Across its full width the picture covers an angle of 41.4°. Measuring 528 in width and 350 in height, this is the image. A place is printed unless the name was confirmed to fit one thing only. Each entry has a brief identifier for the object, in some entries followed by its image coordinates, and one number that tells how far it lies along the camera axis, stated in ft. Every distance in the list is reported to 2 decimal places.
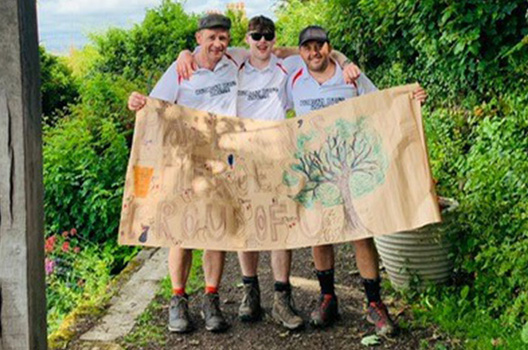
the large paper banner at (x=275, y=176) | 13.07
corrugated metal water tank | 16.16
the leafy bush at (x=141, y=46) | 45.98
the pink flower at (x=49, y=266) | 20.82
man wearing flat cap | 13.99
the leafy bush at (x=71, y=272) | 19.76
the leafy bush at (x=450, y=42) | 18.49
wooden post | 9.84
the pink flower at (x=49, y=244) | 21.75
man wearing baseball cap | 13.96
